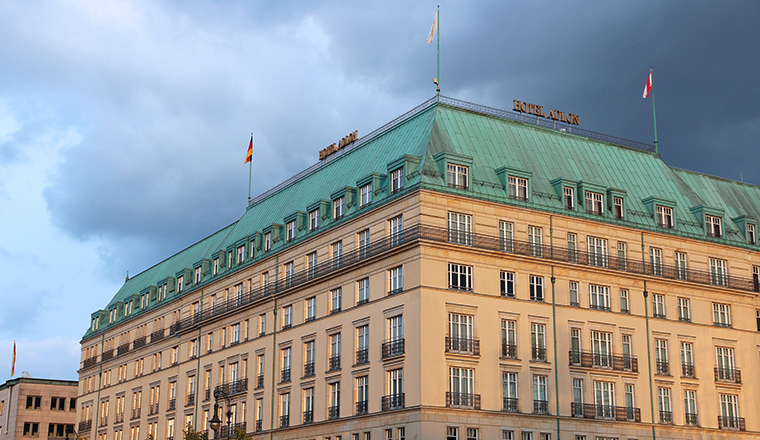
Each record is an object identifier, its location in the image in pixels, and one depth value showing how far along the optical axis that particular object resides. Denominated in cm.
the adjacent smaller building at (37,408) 14350
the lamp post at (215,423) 5600
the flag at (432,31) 8038
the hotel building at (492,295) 7112
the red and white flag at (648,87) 8781
